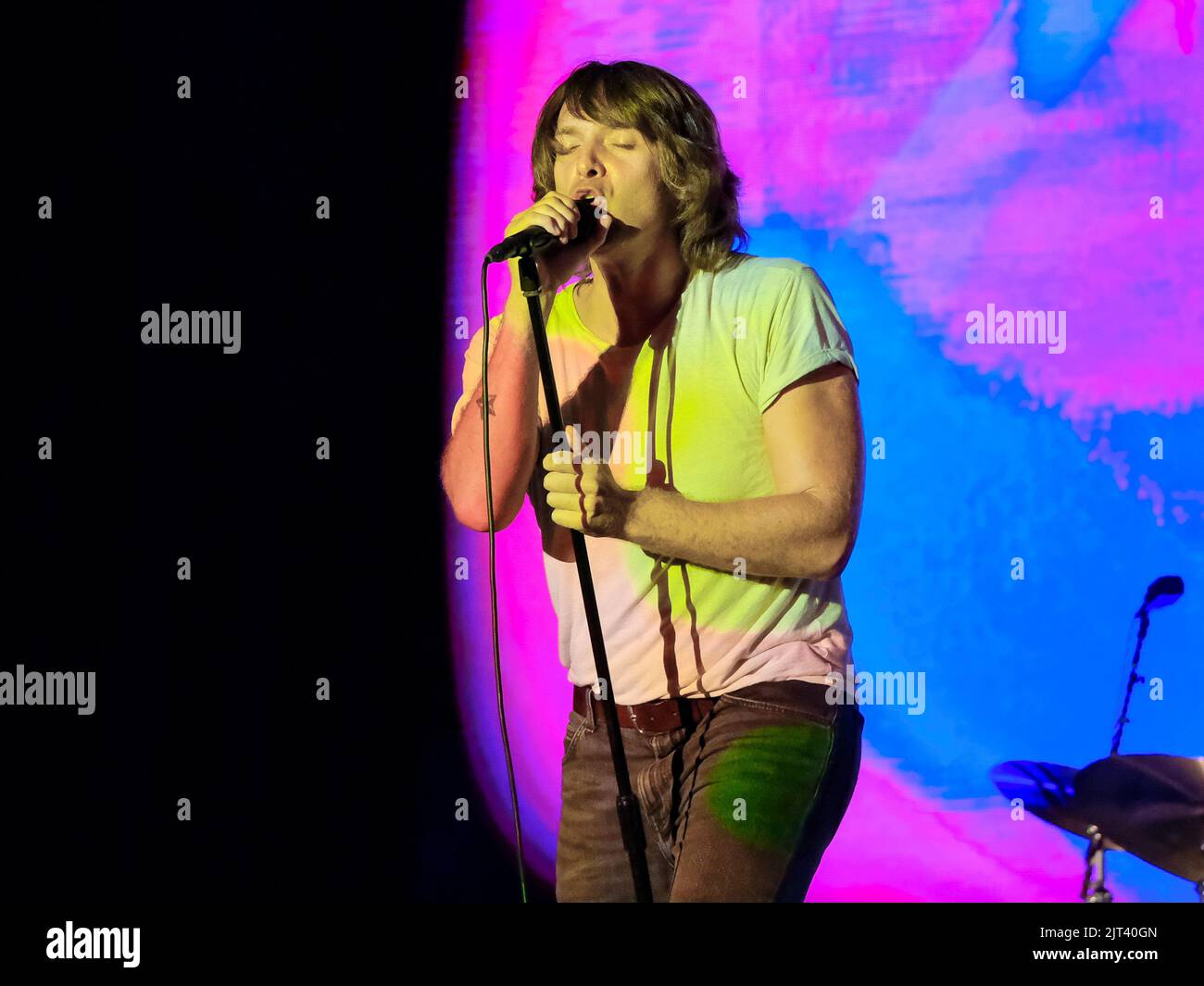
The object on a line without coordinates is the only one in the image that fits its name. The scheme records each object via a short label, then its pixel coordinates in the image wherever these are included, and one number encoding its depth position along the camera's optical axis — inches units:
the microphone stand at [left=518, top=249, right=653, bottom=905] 83.7
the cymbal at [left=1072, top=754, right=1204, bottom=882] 100.9
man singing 81.4
